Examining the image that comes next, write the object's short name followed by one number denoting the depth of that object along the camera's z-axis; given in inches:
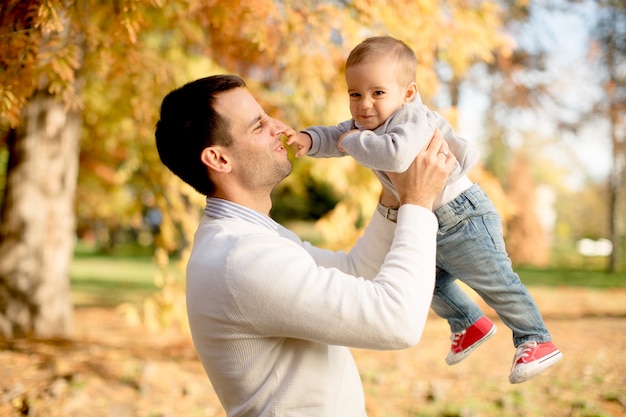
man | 66.6
